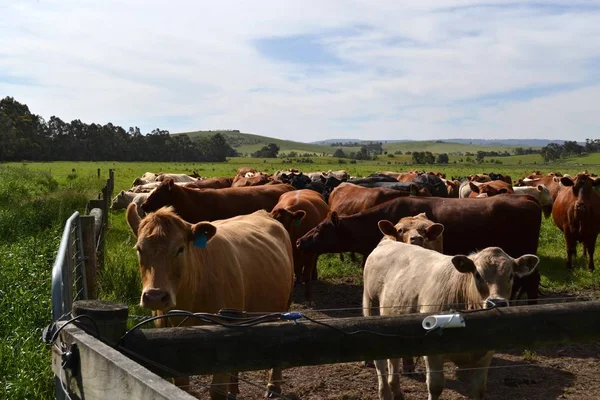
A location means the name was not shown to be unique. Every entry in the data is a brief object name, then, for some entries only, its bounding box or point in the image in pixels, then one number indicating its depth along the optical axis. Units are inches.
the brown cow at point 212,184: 746.8
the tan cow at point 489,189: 607.7
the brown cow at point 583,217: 490.3
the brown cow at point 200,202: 499.5
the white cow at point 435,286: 189.5
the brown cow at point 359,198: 531.5
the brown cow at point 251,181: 722.2
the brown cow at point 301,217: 430.0
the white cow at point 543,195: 760.3
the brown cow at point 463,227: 412.5
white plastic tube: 115.5
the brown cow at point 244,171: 1166.3
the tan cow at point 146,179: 1066.3
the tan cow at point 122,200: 821.9
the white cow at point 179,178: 1028.4
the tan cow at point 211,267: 171.0
